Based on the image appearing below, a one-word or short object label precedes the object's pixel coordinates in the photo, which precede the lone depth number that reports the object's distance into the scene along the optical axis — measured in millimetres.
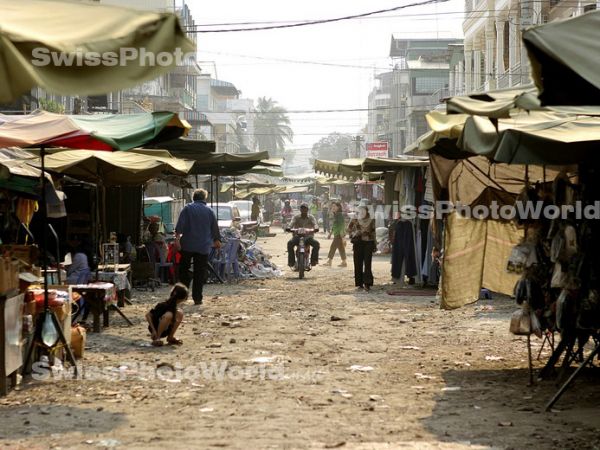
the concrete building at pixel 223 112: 97188
